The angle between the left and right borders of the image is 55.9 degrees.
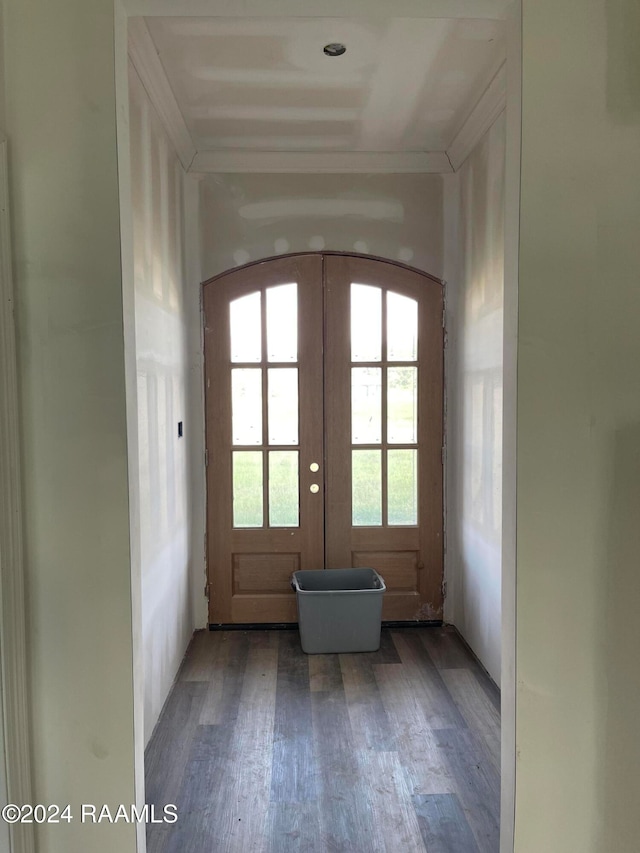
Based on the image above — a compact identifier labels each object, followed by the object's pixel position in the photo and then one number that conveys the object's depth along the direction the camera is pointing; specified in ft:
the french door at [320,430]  11.43
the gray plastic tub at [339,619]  10.39
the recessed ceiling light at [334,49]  7.50
